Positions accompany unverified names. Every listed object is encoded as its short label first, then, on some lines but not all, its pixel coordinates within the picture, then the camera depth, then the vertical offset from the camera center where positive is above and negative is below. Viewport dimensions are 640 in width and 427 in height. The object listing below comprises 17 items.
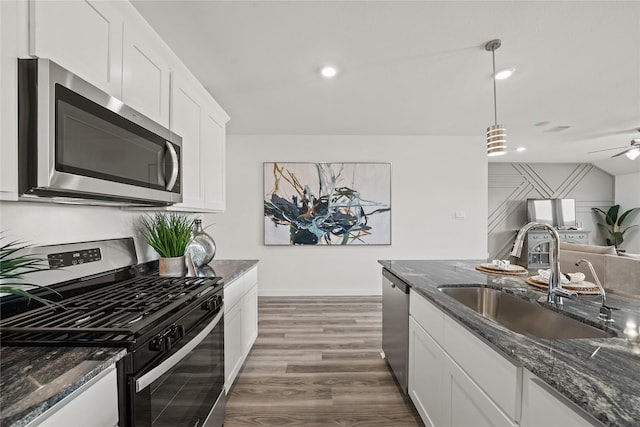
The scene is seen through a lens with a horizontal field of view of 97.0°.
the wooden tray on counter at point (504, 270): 1.92 -0.39
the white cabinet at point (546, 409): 0.66 -0.49
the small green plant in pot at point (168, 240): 1.84 -0.17
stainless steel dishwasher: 1.90 -0.83
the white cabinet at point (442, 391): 1.03 -0.80
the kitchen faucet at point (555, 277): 1.33 -0.30
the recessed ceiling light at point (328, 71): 2.53 +1.31
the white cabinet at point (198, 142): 1.90 +0.57
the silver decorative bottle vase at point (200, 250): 1.97 -0.26
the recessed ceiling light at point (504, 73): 2.55 +1.30
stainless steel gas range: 0.86 -0.37
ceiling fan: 4.09 +0.94
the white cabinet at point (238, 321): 1.88 -0.82
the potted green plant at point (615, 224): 6.75 -0.24
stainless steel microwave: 0.89 +0.27
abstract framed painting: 4.49 +0.18
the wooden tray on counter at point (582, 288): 1.39 -0.37
